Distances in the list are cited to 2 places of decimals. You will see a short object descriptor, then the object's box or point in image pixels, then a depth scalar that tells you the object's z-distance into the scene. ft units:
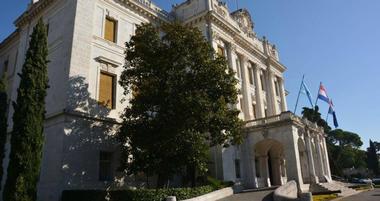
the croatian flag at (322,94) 123.93
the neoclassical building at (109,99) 64.59
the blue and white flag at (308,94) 125.80
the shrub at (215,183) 72.39
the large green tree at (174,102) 58.65
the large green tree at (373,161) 260.62
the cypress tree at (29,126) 49.29
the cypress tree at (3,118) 63.00
